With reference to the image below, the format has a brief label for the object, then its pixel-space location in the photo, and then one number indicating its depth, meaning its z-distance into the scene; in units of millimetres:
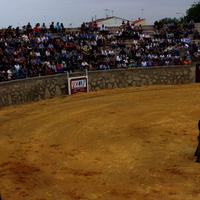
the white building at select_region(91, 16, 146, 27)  71750
